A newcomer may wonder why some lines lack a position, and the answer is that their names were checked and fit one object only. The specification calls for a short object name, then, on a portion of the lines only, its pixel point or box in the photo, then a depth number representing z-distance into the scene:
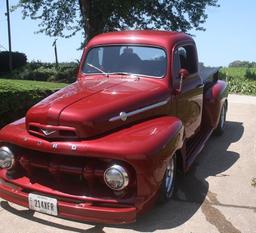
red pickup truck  2.95
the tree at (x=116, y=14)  14.24
